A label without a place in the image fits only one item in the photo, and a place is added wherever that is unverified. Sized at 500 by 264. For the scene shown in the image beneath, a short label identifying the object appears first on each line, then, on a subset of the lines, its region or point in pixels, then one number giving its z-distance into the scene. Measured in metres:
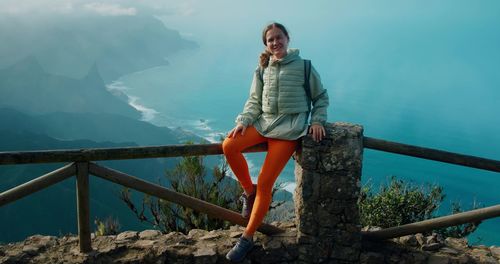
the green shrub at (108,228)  5.75
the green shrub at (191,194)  6.61
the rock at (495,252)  4.04
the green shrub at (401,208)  7.58
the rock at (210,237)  3.95
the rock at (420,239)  4.02
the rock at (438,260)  3.84
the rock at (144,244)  3.79
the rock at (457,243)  4.11
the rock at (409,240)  4.02
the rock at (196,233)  4.01
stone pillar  3.49
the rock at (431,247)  3.94
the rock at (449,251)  3.94
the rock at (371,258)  3.81
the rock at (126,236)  3.93
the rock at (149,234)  4.00
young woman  3.46
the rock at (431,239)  4.00
